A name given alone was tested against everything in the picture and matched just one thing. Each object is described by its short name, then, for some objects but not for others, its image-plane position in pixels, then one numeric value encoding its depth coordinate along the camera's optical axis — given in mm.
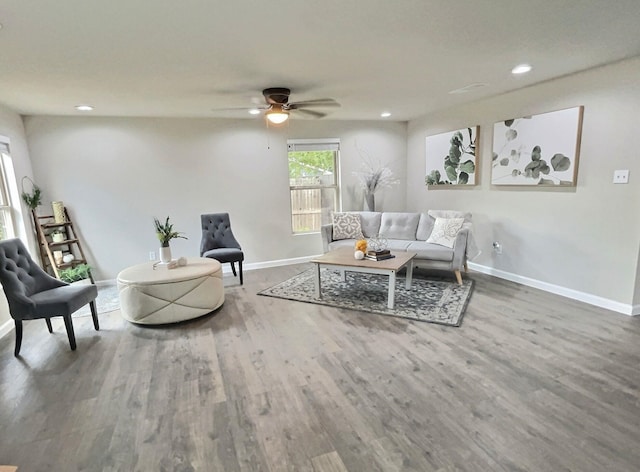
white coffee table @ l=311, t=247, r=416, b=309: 3430
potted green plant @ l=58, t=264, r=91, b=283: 4164
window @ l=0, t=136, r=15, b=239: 3721
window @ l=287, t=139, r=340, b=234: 5430
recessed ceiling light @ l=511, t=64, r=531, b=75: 3005
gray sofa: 4164
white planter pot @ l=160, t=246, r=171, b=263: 3594
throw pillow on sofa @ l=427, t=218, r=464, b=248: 4344
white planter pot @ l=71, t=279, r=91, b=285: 4184
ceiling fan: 3340
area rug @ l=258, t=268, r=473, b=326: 3352
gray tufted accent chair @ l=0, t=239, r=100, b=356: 2676
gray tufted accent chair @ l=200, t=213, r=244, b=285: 4488
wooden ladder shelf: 4117
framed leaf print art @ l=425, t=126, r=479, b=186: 4617
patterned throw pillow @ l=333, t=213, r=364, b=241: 5051
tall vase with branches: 5602
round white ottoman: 3158
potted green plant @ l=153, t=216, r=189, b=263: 3557
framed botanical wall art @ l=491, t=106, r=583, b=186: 3443
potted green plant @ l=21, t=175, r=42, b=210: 3979
